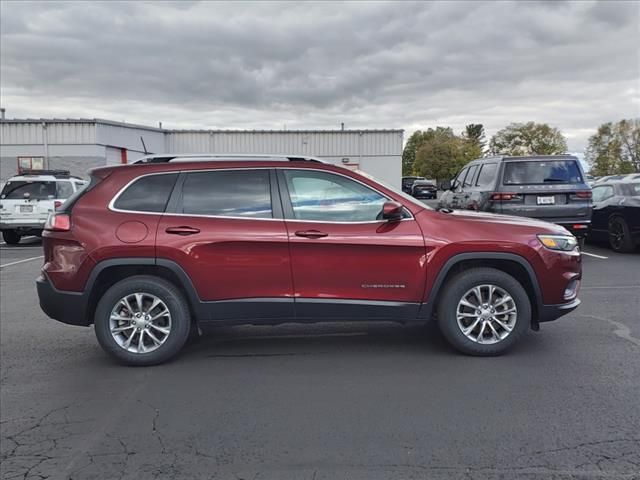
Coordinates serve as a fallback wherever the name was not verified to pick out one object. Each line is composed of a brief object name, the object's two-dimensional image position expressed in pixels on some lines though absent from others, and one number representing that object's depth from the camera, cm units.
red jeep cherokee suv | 456
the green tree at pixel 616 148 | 7669
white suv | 1404
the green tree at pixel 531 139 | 8881
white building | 2717
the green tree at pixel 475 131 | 13095
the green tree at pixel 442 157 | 7869
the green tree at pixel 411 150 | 9781
